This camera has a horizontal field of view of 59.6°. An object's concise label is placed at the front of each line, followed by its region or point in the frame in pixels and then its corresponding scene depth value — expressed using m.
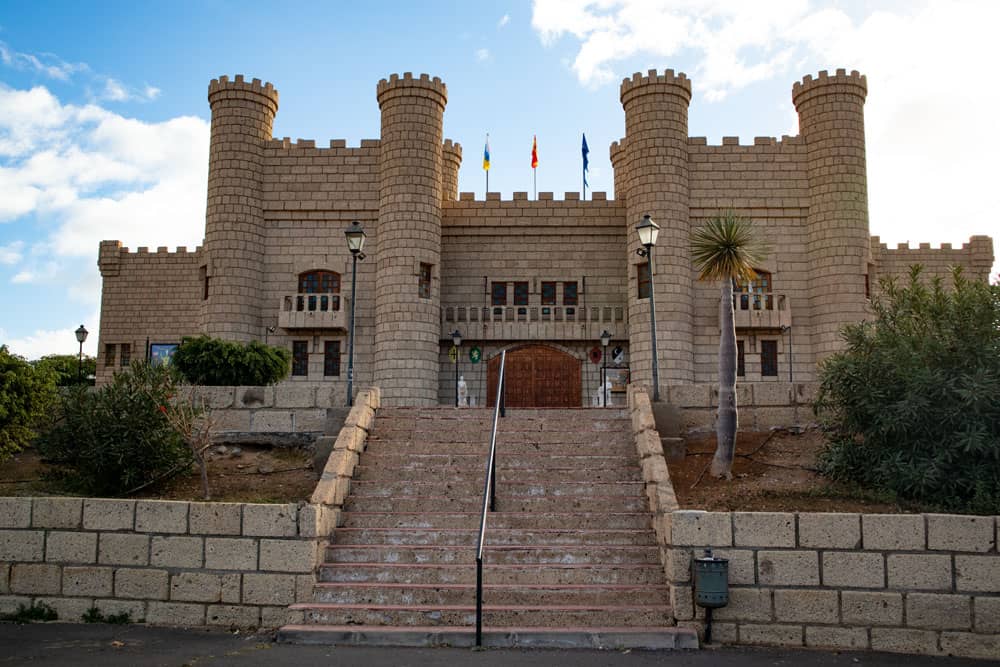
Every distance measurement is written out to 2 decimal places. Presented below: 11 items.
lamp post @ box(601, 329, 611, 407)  23.17
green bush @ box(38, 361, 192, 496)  10.99
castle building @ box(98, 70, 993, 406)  24.48
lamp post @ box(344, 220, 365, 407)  14.47
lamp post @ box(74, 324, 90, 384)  27.30
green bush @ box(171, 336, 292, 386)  16.67
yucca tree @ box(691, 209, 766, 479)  12.25
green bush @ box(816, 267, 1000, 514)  9.91
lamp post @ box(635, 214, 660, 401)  14.38
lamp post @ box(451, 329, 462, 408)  24.68
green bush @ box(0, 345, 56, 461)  12.27
